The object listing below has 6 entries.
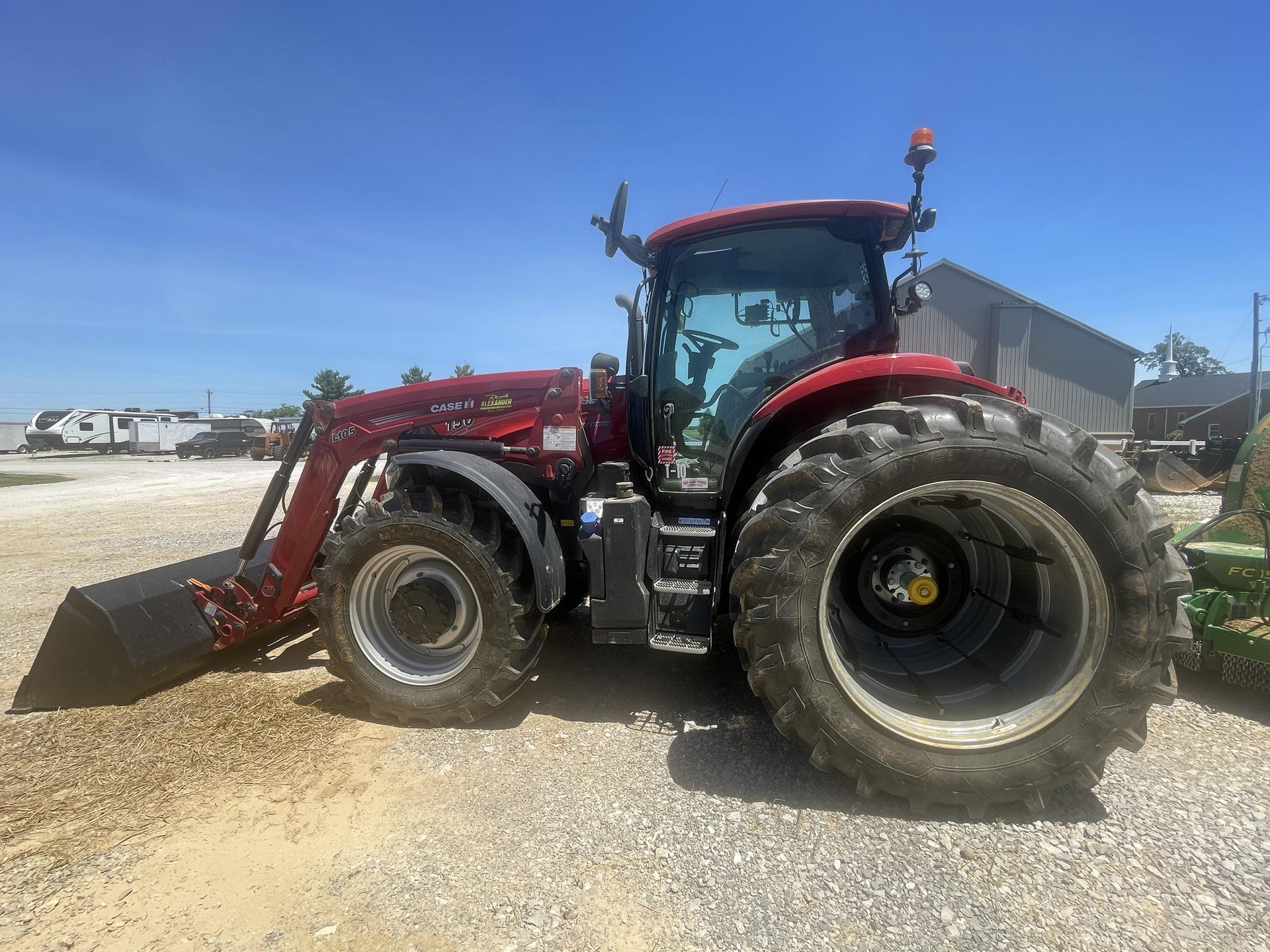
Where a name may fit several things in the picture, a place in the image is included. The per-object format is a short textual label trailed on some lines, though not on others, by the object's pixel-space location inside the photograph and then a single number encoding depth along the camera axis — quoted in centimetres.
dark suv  3406
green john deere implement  303
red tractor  233
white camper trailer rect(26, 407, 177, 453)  3500
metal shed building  2139
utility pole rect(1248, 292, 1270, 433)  2378
